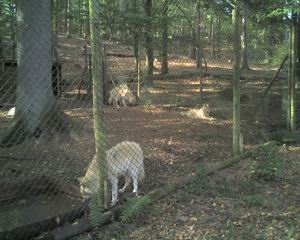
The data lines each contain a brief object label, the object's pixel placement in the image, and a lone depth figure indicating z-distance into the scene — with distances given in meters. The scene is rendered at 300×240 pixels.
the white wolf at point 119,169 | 5.45
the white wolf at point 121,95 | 13.84
